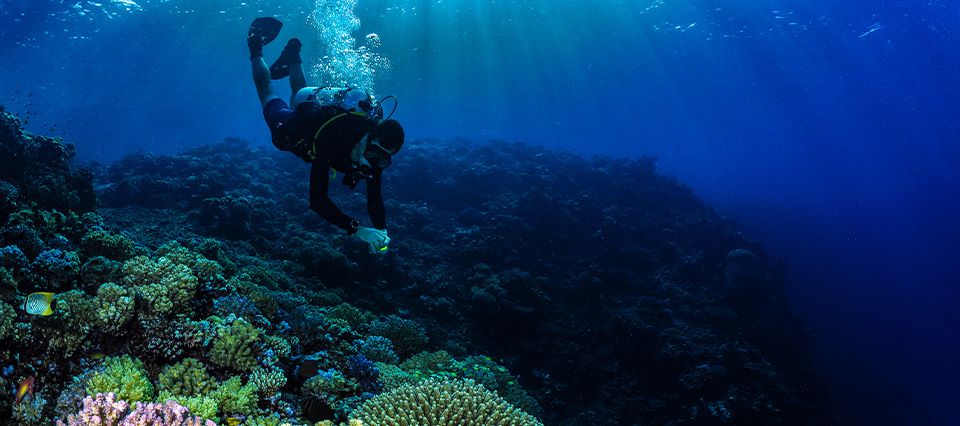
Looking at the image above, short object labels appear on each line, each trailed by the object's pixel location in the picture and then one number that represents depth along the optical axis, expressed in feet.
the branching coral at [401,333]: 24.82
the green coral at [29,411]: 9.06
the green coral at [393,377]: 15.59
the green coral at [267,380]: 11.87
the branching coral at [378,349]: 19.61
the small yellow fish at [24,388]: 9.05
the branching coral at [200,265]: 15.49
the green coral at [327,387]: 12.84
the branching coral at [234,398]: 10.66
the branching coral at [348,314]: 24.31
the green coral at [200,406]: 9.64
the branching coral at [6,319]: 10.15
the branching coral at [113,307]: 11.82
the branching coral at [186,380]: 10.93
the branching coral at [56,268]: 13.23
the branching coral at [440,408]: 10.66
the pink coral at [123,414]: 8.39
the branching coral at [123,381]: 9.53
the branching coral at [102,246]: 17.52
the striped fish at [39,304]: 10.09
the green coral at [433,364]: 21.02
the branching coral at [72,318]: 11.02
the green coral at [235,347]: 12.41
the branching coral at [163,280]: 13.15
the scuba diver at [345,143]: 14.26
